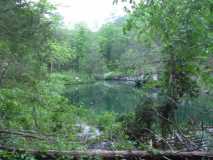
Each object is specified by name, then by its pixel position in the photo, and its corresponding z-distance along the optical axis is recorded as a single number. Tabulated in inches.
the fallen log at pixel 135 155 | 127.5
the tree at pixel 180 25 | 83.3
